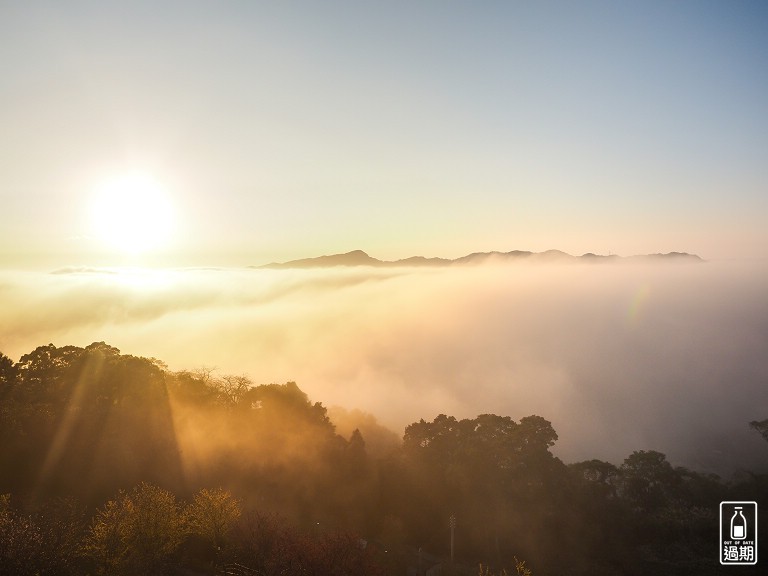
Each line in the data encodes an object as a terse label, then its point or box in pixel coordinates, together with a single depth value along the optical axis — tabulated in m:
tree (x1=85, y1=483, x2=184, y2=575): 24.84
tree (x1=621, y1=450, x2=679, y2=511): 50.28
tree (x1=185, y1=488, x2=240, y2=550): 29.67
